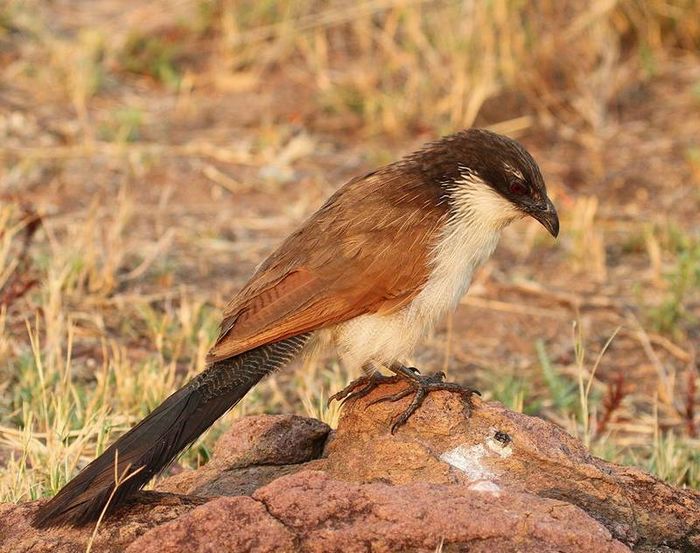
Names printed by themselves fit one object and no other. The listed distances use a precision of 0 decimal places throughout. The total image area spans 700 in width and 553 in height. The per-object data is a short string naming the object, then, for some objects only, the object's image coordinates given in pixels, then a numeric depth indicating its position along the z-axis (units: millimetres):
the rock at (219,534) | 5262
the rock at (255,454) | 6867
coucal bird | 7113
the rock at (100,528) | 5594
